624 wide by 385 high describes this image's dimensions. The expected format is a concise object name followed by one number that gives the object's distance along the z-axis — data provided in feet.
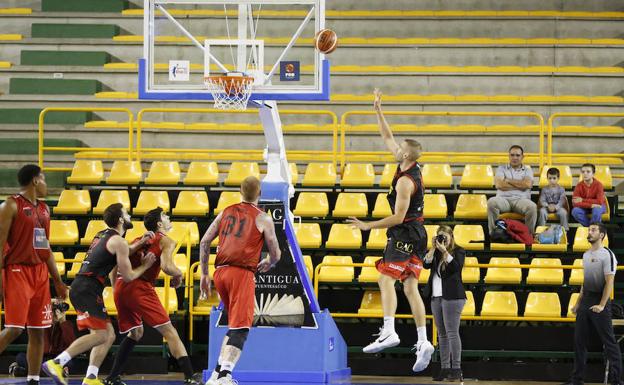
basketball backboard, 40.09
